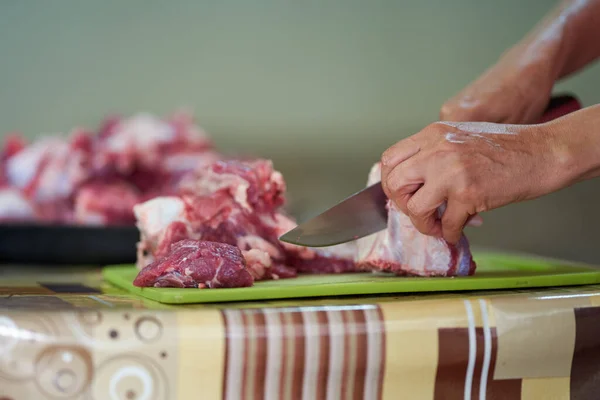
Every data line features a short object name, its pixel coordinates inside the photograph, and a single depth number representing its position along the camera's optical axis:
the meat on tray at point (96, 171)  1.67
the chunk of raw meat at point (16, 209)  1.66
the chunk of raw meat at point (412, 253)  1.22
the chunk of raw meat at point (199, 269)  1.15
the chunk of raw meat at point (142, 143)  1.73
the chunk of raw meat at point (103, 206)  1.66
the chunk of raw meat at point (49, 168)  1.71
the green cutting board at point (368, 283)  1.12
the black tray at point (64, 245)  1.50
